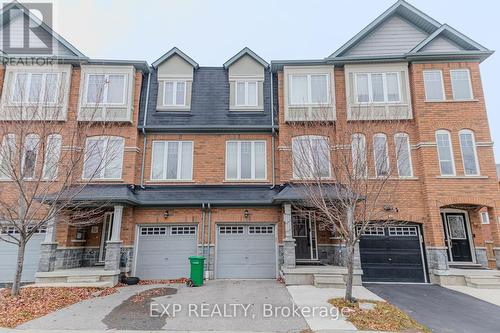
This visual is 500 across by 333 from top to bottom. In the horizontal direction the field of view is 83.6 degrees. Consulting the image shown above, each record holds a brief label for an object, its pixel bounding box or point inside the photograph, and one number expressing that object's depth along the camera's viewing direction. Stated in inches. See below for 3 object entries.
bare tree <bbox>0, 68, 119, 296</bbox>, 361.4
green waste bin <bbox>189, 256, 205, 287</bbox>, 435.3
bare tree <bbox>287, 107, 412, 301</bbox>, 334.6
